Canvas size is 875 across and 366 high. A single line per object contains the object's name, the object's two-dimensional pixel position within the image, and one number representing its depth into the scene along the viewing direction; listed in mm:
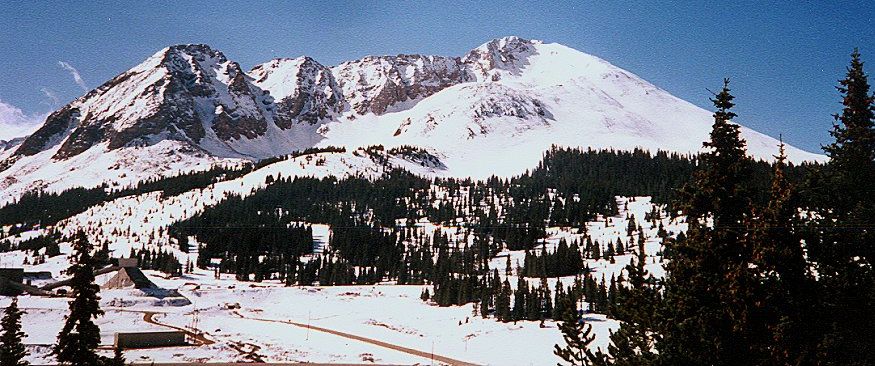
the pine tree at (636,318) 23688
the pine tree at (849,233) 23172
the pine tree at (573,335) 26619
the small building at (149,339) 70562
